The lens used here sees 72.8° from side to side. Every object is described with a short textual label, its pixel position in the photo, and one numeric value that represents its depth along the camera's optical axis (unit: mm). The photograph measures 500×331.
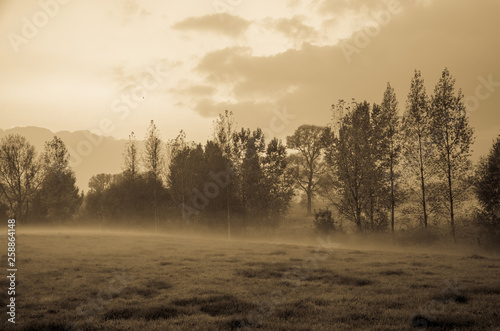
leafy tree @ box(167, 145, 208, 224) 56906
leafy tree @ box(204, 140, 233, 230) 53406
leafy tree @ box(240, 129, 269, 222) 54016
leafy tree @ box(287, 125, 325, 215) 76181
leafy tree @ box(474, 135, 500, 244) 35681
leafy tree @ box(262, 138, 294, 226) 54344
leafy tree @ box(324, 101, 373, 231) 39250
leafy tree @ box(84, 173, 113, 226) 78438
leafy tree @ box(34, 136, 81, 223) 66750
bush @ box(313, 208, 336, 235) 41719
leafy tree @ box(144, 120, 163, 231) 63469
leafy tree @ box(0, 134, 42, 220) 68938
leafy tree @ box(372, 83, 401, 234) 41094
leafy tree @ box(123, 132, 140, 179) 66000
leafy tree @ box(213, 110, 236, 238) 53344
